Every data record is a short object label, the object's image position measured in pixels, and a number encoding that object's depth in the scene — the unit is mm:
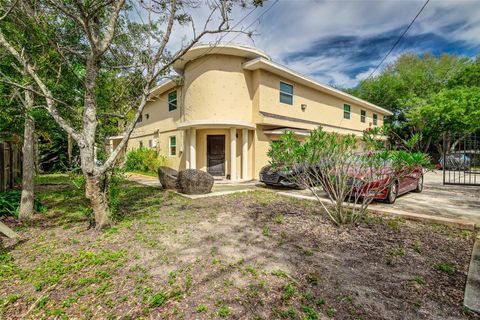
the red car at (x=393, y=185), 4654
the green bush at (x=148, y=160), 15684
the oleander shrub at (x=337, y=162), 4496
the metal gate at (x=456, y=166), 10459
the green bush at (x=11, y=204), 5633
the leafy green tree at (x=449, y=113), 18266
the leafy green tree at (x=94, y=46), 4258
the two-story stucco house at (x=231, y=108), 11914
